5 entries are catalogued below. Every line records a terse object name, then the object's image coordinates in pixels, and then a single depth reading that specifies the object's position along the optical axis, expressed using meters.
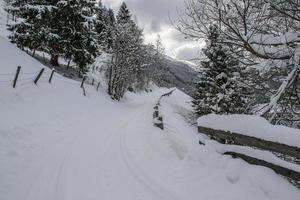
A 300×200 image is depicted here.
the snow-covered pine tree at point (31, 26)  15.34
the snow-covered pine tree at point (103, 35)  34.89
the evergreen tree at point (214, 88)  12.30
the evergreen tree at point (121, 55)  21.55
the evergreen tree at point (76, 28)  16.96
